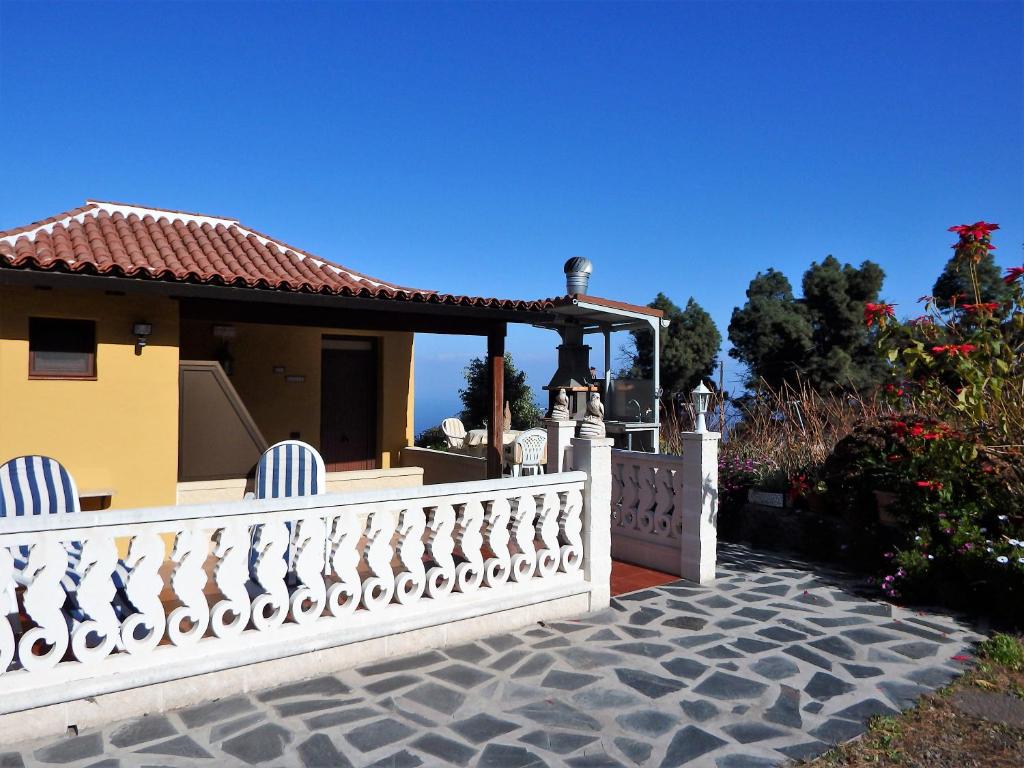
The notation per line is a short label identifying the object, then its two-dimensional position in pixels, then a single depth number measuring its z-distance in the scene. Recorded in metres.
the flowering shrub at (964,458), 5.15
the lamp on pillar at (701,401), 6.04
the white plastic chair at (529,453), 9.81
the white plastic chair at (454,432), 12.77
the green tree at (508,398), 17.62
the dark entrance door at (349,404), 10.59
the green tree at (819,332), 18.56
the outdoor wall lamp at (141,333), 6.23
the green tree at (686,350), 20.23
